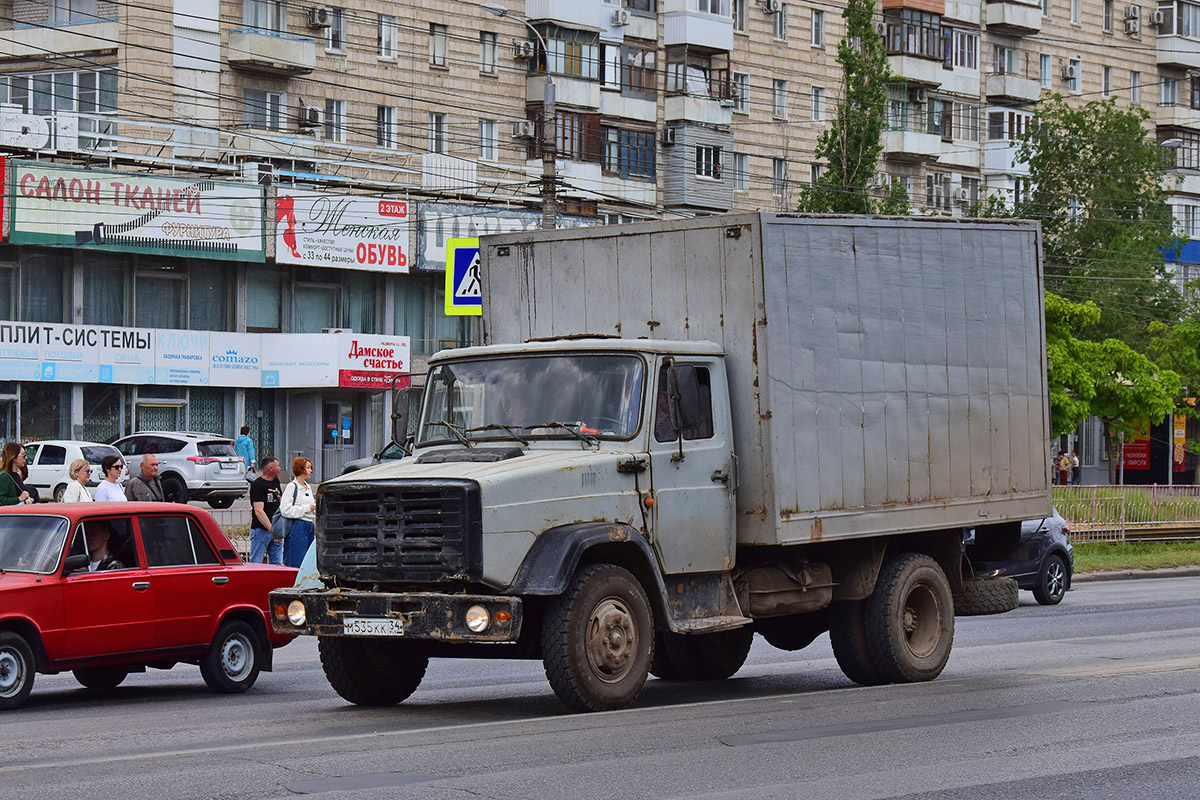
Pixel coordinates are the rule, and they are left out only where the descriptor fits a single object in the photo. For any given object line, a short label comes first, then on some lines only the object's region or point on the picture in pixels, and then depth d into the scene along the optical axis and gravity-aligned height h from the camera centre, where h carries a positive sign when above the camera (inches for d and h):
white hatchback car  1477.6 -37.2
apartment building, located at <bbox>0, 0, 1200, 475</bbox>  1769.2 +296.5
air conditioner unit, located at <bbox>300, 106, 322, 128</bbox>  1947.2 +322.0
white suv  1560.0 -41.5
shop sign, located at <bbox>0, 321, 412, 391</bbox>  1731.1 +58.4
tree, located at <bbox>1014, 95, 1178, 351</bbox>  2390.5 +307.1
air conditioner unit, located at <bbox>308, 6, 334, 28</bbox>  1961.1 +429.7
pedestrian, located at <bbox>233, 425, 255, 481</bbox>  1616.6 -29.1
